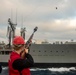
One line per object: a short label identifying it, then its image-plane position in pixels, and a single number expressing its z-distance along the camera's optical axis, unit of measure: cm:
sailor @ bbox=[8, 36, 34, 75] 289
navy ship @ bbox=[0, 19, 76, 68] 3693
